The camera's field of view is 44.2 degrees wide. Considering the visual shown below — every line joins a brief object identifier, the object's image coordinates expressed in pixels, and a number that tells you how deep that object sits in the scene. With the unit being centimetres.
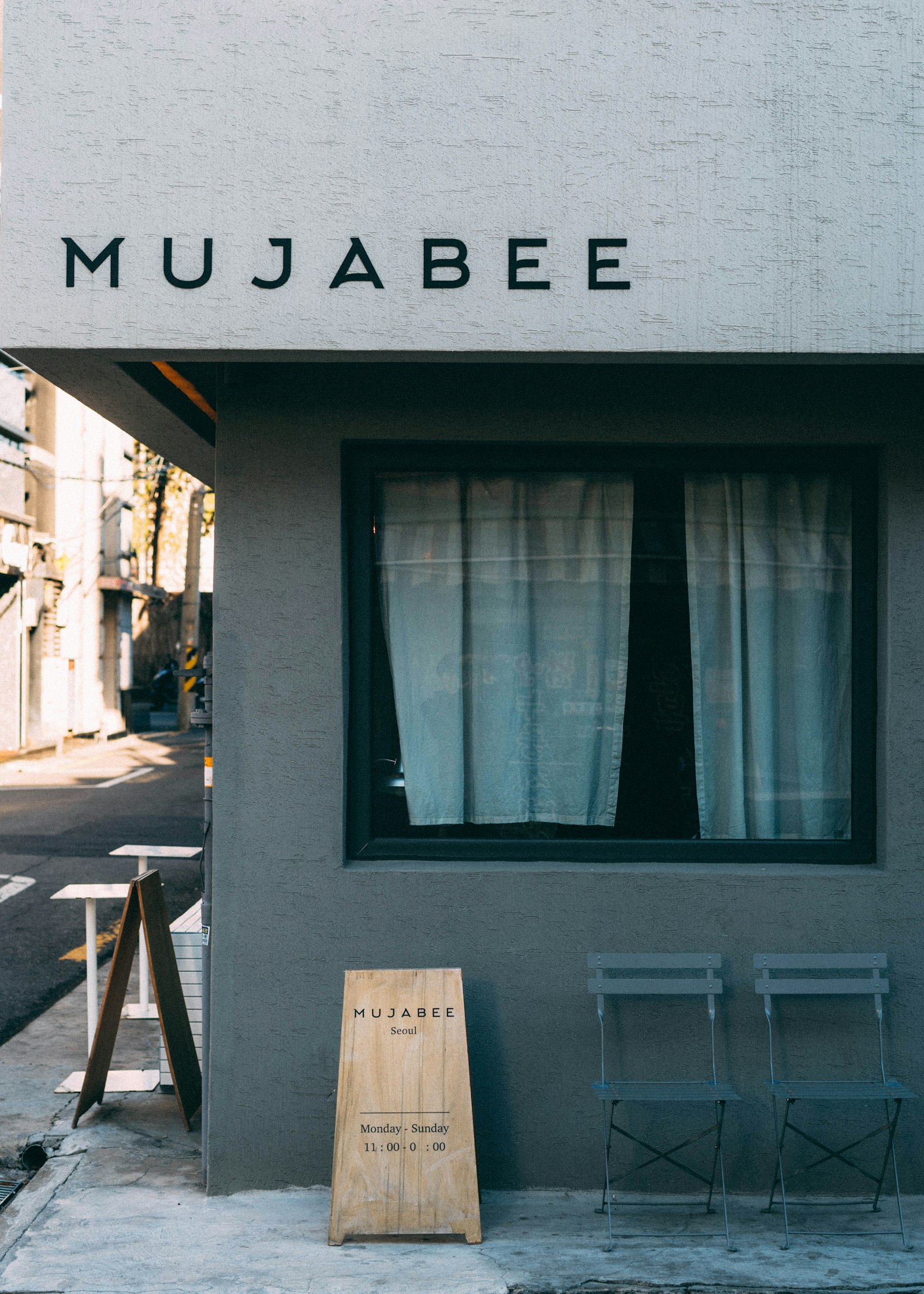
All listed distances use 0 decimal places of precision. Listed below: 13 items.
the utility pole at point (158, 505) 2858
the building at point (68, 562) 2227
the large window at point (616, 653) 450
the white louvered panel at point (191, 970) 520
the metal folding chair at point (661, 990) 397
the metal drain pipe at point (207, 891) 425
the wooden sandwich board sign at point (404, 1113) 384
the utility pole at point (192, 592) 2466
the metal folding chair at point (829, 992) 399
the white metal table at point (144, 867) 547
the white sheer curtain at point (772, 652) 453
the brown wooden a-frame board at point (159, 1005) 477
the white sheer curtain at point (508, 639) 451
